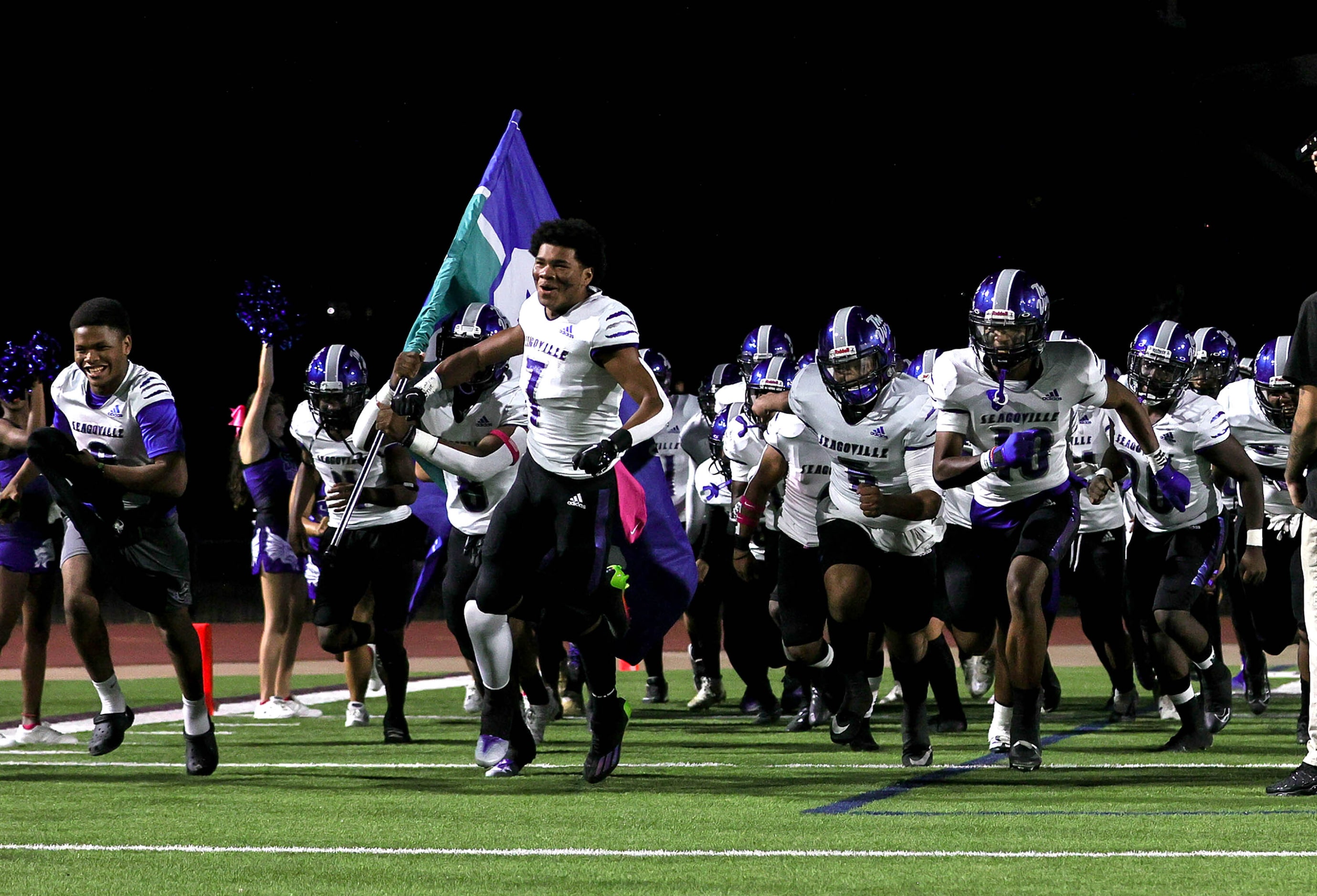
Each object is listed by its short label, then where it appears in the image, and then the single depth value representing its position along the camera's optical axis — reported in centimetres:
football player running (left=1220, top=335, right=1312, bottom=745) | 2037
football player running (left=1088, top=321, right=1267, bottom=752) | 1814
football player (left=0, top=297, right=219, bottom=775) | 1556
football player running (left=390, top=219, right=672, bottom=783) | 1495
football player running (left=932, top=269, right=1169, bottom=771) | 1573
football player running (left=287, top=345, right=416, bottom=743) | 1956
